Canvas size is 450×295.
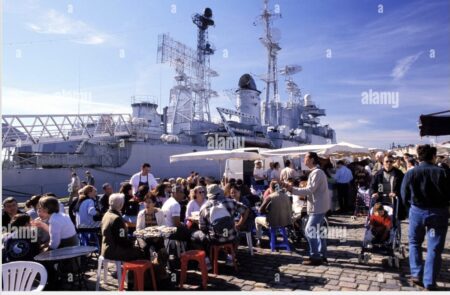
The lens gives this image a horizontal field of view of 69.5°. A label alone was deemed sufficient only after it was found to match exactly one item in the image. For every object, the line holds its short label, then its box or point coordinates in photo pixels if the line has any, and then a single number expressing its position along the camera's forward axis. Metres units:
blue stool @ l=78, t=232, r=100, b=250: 7.27
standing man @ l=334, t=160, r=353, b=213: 11.79
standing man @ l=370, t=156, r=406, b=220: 6.73
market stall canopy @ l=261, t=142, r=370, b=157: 11.30
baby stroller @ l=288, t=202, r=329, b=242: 7.97
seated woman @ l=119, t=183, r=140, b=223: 7.59
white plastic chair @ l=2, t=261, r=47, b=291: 4.01
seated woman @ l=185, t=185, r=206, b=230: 7.30
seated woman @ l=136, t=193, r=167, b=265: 5.57
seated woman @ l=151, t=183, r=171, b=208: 8.63
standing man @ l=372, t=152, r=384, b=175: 10.62
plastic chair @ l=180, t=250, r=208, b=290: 5.15
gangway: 20.23
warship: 22.50
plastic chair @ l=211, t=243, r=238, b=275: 5.78
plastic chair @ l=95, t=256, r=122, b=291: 4.97
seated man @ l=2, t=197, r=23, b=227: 5.84
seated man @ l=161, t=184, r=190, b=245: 5.98
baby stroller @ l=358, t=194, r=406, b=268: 5.96
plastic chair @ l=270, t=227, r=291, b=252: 7.20
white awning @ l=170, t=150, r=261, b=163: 12.96
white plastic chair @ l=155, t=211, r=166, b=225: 6.32
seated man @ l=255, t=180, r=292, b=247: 7.13
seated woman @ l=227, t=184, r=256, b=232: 7.01
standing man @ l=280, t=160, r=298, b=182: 10.77
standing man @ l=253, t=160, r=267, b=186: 15.05
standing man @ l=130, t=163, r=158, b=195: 10.04
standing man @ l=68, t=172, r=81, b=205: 12.60
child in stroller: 6.23
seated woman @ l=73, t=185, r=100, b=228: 7.11
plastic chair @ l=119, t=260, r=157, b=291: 4.72
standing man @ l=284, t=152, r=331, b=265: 6.00
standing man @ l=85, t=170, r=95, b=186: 17.10
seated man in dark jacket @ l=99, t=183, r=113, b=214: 8.16
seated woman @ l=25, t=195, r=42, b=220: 6.98
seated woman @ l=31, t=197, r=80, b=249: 5.20
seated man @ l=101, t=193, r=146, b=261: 4.90
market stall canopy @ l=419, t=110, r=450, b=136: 7.75
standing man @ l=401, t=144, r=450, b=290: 4.65
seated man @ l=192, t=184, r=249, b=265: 5.83
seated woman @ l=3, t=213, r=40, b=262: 4.75
